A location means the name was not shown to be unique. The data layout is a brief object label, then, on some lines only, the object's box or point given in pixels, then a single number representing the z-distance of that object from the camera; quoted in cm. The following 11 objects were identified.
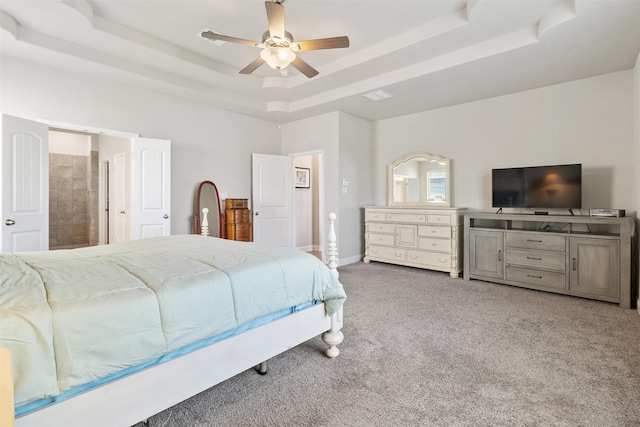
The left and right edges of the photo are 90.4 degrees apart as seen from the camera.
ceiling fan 246
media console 322
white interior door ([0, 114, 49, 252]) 305
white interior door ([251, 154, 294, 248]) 541
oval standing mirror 484
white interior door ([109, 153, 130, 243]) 448
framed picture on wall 684
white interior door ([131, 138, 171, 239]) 407
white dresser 450
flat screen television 375
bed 111
